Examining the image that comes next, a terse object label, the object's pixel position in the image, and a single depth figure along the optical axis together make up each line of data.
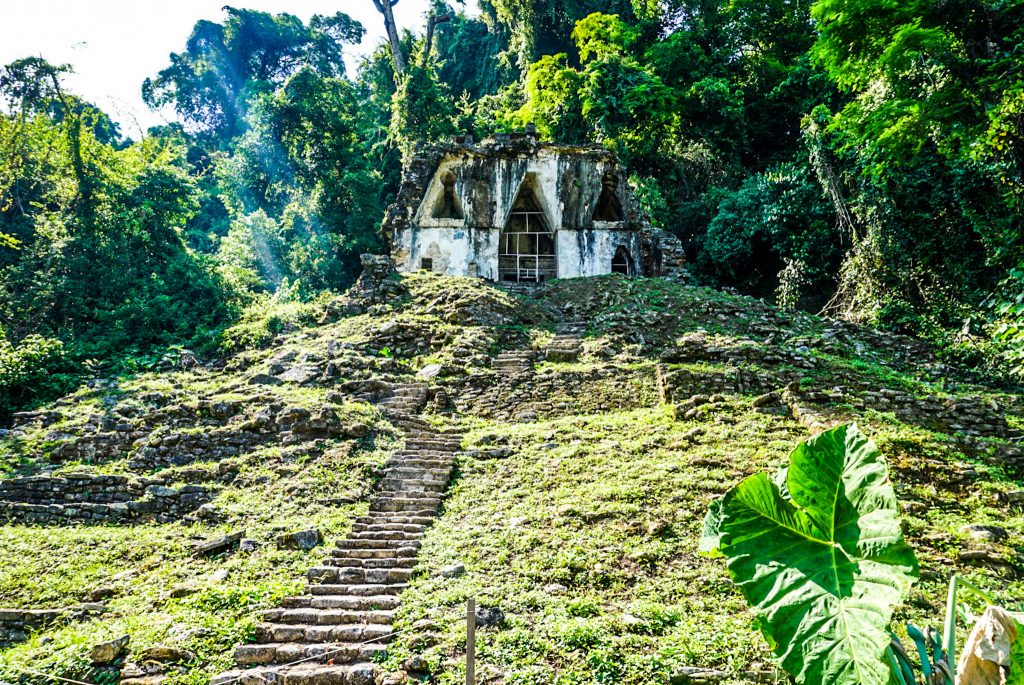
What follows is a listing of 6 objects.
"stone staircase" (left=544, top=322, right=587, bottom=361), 14.13
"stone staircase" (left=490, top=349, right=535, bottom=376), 13.76
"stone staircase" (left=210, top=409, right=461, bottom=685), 5.29
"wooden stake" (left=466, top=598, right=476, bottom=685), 4.19
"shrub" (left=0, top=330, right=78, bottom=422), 14.97
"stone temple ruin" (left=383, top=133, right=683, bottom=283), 21.89
